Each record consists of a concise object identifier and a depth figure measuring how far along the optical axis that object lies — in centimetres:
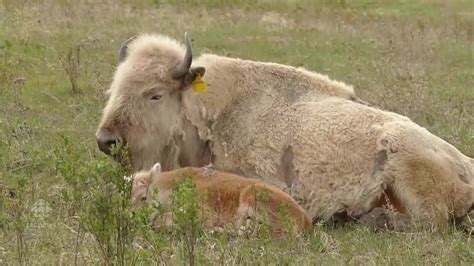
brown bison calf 1417
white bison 1622
